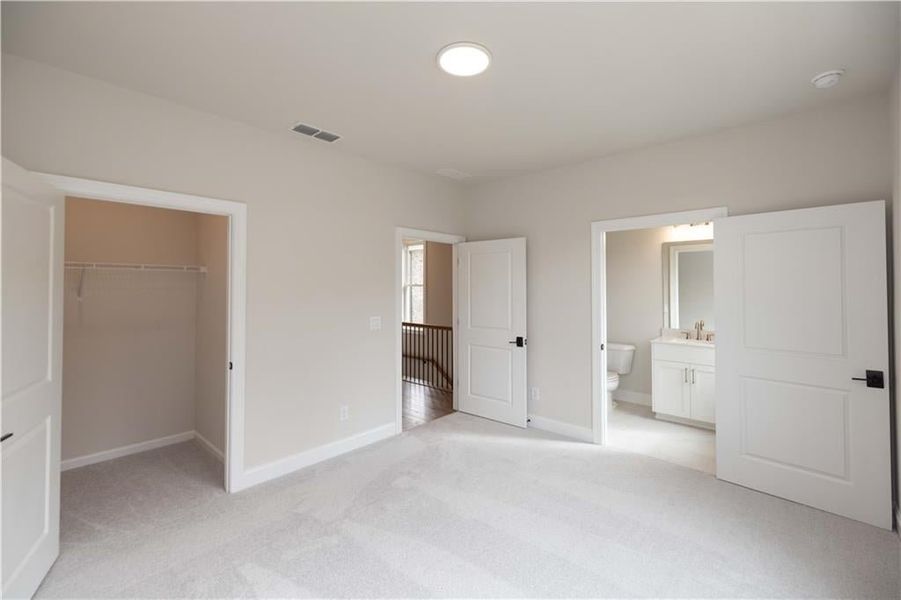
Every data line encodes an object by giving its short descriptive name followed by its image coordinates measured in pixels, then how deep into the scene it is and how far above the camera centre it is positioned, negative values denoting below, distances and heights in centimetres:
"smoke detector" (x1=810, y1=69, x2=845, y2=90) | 233 +134
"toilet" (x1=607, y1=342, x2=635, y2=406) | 507 -65
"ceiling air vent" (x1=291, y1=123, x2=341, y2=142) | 310 +137
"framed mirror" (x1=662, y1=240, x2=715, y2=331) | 462 +27
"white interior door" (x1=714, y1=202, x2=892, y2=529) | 251 -34
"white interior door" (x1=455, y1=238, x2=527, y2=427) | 432 -26
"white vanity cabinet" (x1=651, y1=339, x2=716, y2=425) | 414 -77
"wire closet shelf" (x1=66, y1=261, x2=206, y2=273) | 330 +34
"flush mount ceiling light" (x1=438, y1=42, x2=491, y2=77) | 207 +131
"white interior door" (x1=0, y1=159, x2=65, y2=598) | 169 -33
